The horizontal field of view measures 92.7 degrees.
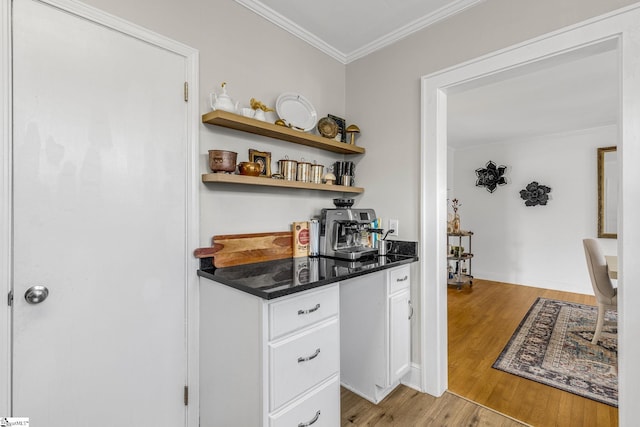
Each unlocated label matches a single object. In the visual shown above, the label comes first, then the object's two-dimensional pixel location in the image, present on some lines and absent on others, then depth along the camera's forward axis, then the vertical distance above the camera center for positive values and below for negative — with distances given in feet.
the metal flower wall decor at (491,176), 16.83 +2.02
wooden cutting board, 5.54 -0.71
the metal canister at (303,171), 6.82 +0.92
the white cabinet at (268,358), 4.08 -2.15
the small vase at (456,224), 15.97 -0.63
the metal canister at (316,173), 7.14 +0.91
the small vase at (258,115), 5.89 +1.89
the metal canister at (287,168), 6.57 +0.95
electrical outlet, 7.30 -0.33
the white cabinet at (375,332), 6.16 -2.53
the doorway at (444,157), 4.53 +1.02
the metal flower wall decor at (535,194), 15.48 +0.94
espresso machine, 6.73 -0.44
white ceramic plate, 6.68 +2.31
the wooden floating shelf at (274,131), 5.31 +1.61
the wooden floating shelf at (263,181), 5.24 +0.59
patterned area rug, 6.98 -3.92
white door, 3.89 -0.16
